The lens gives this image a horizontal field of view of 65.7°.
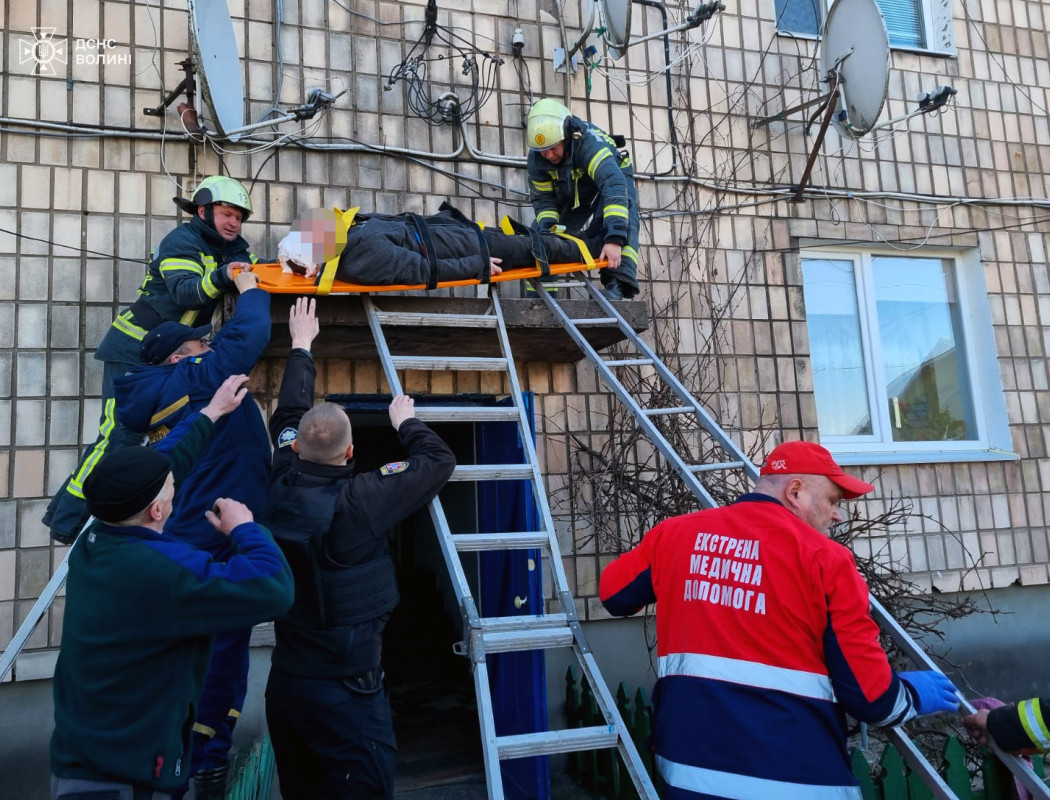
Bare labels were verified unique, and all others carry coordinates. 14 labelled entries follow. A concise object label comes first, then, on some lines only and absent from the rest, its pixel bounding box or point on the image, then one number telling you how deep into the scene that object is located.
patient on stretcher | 3.85
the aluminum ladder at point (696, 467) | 2.38
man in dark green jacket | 2.20
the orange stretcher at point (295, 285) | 3.79
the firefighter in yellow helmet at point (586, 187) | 4.65
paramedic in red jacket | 2.18
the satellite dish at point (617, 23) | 5.07
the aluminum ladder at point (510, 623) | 2.67
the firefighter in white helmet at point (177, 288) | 3.82
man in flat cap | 3.28
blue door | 4.59
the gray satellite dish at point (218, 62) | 4.23
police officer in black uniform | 2.77
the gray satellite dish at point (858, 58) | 5.32
